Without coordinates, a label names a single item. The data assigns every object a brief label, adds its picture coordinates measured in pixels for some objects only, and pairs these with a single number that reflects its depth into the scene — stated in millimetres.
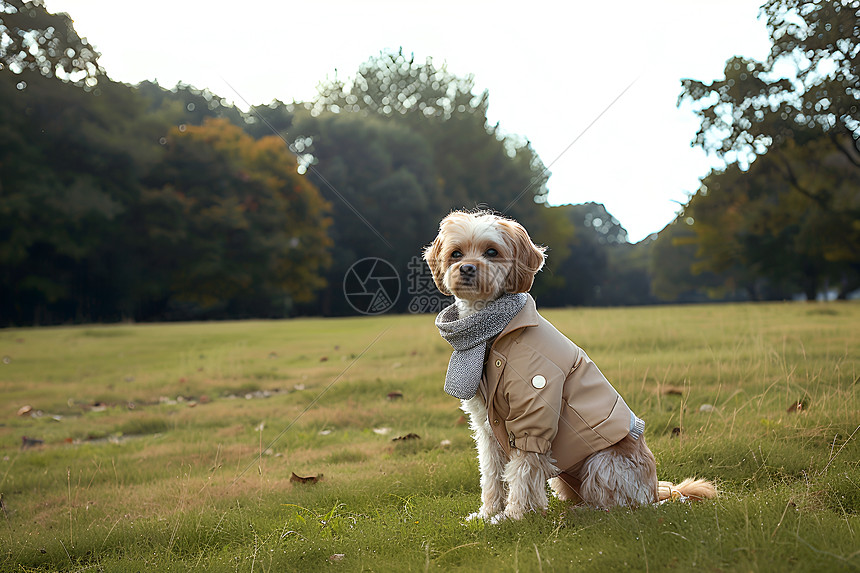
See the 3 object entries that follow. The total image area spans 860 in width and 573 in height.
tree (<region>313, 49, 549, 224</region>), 27078
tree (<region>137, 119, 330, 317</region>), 24156
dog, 3334
